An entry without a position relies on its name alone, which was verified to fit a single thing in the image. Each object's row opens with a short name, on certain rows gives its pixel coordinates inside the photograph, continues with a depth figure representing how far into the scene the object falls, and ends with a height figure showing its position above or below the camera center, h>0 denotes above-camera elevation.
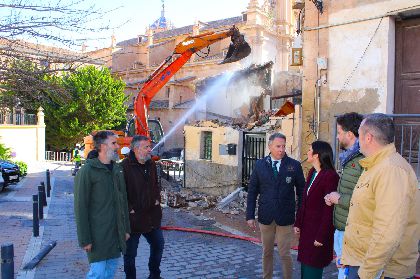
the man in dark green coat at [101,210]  3.97 -0.75
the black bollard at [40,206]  9.66 -1.72
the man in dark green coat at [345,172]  3.66 -0.32
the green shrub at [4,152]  21.74 -1.10
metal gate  12.88 -0.51
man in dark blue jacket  4.71 -0.73
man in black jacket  4.96 -0.85
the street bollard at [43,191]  10.29 -1.45
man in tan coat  2.45 -0.47
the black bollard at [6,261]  3.85 -1.20
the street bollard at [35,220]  7.91 -1.67
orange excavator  12.95 +1.91
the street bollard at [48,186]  13.52 -1.75
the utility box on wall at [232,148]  13.25 -0.44
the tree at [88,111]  34.28 +1.78
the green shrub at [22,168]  18.07 -1.61
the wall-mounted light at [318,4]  8.61 +2.71
